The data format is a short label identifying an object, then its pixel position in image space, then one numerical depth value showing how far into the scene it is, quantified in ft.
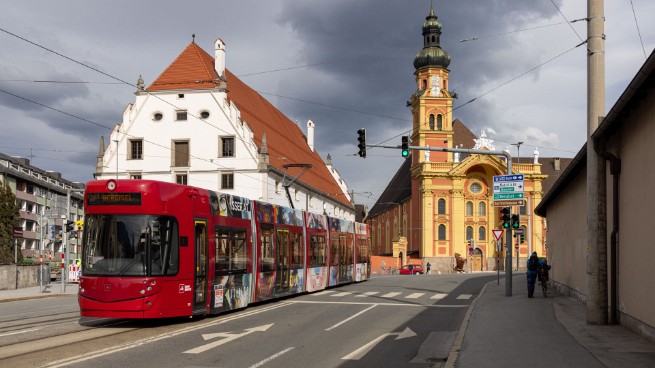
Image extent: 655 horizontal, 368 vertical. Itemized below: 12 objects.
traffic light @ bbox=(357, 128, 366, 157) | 86.89
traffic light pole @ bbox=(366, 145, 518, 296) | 82.54
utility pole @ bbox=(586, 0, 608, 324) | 47.42
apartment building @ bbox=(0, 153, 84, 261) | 263.49
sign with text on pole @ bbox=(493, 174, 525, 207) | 82.12
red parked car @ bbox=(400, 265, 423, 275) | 241.76
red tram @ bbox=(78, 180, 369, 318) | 47.44
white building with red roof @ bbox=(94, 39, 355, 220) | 169.48
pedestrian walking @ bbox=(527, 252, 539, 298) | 76.74
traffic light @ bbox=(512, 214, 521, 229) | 88.17
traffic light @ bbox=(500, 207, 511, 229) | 85.40
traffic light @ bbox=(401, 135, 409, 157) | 84.89
